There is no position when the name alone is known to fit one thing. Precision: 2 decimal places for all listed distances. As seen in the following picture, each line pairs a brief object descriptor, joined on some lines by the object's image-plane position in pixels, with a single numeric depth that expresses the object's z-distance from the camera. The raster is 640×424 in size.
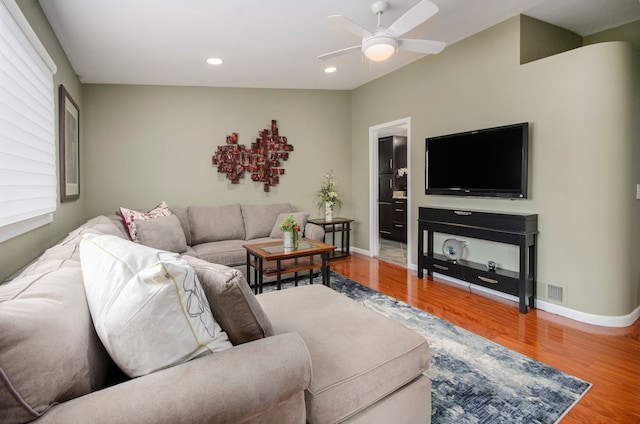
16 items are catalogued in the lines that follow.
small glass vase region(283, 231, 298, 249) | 3.45
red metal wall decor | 4.98
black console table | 3.03
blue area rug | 1.76
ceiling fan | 2.31
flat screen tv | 3.20
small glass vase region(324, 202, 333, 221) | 5.30
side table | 5.10
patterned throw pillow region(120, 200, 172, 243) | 3.75
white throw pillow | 0.99
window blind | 1.69
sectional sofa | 0.79
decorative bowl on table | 3.79
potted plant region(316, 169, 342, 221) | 5.31
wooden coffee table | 3.18
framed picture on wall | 3.00
